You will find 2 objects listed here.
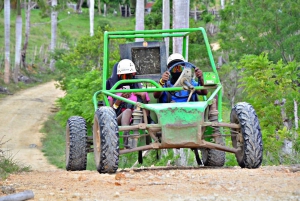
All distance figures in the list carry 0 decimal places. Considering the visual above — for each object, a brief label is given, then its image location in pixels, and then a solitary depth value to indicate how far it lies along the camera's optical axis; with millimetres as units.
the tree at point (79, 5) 93162
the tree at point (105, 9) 94900
